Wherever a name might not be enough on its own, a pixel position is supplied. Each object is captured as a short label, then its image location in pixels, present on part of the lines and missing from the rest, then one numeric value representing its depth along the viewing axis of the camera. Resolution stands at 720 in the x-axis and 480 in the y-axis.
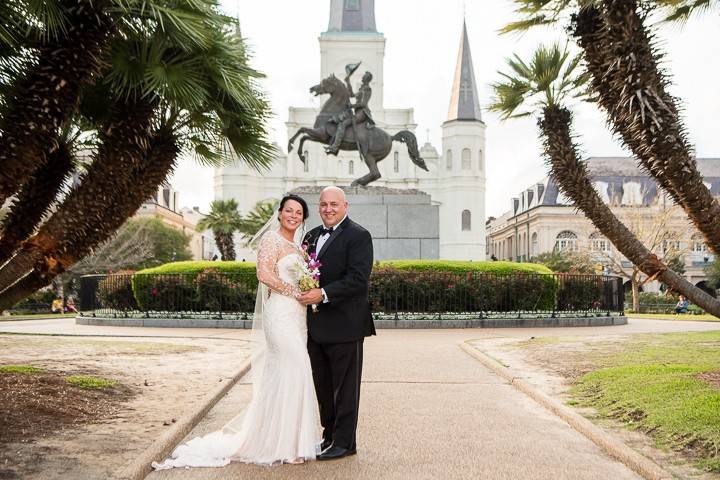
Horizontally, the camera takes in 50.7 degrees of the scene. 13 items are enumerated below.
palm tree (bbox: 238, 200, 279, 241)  54.12
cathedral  86.81
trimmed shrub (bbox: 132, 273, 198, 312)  20.22
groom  5.67
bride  5.53
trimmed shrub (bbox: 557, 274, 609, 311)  21.31
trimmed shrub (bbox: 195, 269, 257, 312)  19.75
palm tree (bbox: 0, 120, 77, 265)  7.87
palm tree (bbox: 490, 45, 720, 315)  8.59
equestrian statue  21.92
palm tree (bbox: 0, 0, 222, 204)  6.32
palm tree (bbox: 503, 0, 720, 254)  7.75
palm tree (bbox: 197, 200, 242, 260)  52.66
